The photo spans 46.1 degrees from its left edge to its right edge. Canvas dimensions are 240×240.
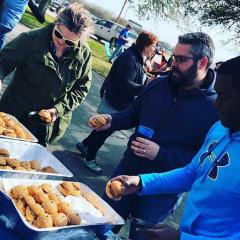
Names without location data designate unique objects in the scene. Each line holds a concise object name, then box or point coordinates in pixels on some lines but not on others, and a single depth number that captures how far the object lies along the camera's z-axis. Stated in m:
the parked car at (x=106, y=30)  17.60
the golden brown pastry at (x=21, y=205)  1.18
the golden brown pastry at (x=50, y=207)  1.23
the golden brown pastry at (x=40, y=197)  1.27
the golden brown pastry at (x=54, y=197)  1.32
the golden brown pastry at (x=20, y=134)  1.70
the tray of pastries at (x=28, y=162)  1.39
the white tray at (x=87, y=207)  1.30
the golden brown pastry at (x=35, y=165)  1.54
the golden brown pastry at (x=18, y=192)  1.24
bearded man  1.65
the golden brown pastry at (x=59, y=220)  1.19
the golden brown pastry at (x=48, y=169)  1.54
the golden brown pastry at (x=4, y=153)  1.51
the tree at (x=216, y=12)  7.36
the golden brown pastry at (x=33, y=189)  1.29
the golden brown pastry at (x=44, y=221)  1.14
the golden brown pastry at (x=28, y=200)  1.21
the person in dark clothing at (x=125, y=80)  3.01
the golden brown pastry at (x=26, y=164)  1.49
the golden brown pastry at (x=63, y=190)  1.42
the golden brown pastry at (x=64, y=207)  1.28
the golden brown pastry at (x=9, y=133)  1.63
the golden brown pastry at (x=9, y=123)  1.72
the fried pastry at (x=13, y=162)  1.43
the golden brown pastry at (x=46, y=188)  1.35
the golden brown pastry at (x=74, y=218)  1.23
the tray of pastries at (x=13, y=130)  1.64
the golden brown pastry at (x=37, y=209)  1.18
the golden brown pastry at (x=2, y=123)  1.69
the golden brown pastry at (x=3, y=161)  1.40
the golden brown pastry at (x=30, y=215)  1.15
